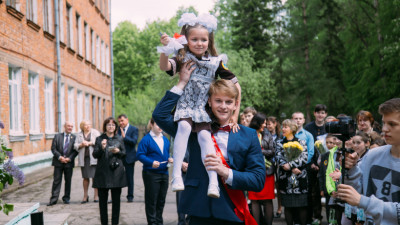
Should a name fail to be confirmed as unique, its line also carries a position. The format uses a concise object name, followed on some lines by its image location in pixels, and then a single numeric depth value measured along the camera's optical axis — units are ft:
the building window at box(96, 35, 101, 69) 109.81
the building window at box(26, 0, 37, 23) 60.75
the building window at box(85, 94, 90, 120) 98.86
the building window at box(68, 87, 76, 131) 82.64
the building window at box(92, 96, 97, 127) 105.40
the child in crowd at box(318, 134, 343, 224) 24.49
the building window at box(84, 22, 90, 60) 96.94
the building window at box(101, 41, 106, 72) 116.47
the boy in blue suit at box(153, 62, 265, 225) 10.63
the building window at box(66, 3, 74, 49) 82.84
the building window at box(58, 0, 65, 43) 76.07
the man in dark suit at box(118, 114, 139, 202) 40.34
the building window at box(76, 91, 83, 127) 89.56
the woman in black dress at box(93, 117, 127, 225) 28.76
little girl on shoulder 11.55
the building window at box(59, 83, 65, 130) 76.13
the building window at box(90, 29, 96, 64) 103.65
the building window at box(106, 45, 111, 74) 123.36
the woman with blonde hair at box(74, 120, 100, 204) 40.63
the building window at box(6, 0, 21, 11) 53.53
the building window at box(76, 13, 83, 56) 89.20
